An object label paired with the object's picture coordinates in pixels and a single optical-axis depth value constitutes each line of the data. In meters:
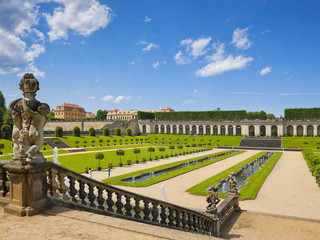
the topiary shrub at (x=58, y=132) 59.36
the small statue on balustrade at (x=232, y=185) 13.66
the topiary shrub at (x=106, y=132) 73.82
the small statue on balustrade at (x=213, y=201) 10.10
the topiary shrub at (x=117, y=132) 79.62
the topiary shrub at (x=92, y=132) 68.69
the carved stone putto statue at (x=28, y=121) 5.48
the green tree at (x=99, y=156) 28.36
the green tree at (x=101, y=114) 146.45
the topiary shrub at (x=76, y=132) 64.38
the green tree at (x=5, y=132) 48.78
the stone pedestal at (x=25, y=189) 5.32
